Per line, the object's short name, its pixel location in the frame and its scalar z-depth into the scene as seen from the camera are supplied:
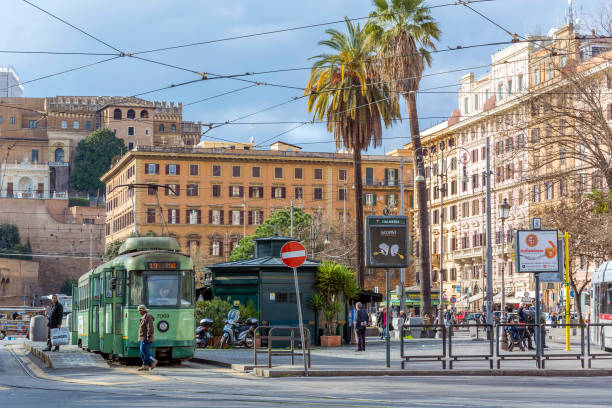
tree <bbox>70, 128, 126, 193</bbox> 159.73
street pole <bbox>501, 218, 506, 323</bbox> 38.73
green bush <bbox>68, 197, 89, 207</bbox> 148.38
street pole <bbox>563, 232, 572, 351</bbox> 32.59
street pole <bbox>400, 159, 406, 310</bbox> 51.72
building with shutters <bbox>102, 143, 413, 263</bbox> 109.75
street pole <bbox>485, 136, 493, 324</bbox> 42.05
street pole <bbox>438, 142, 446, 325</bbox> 49.37
